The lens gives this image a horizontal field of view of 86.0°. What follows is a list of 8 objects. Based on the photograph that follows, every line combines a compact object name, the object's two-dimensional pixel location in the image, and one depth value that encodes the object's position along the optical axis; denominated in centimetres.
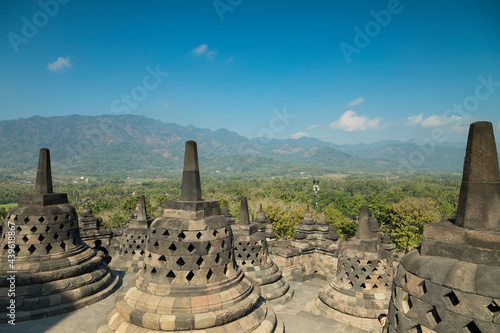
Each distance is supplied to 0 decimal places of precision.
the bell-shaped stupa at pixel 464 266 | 300
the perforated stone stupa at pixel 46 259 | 812
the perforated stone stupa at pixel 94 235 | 1580
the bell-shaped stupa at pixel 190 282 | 508
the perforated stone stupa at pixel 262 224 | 1839
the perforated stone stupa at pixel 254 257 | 1100
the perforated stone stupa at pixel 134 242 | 1269
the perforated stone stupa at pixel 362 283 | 890
